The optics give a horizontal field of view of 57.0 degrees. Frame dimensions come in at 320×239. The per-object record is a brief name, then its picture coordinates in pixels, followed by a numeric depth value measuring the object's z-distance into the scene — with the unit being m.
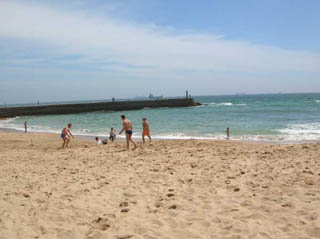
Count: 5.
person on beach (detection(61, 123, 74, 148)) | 11.72
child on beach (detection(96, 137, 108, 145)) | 12.39
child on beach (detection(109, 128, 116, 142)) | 13.62
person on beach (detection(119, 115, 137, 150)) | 10.05
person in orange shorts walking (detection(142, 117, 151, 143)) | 12.20
